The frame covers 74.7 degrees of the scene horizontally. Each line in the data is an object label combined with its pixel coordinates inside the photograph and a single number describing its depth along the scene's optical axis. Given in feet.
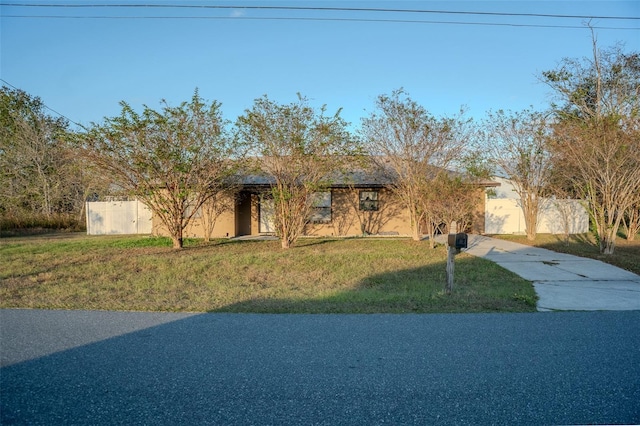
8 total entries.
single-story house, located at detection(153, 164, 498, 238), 59.72
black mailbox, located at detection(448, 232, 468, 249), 23.81
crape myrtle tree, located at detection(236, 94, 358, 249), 41.88
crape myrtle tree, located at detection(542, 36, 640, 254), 37.47
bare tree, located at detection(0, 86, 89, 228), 86.33
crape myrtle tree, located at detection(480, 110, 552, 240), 54.95
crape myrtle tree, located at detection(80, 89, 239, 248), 40.34
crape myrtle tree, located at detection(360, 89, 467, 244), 47.50
